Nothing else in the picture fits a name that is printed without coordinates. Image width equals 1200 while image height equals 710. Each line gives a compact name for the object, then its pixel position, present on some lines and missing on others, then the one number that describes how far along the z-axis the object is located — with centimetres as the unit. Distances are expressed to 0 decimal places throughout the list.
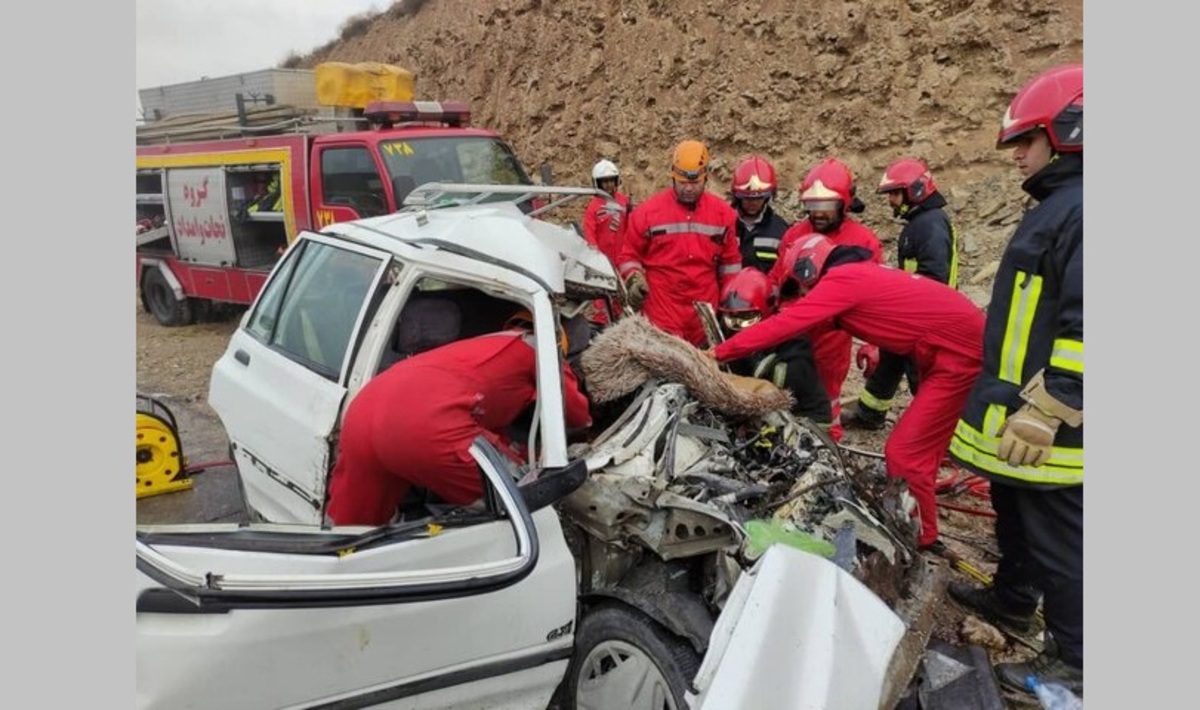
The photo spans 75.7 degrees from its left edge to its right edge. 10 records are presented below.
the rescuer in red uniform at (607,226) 586
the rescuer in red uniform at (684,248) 520
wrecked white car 193
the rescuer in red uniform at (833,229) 448
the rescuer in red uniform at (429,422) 230
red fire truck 776
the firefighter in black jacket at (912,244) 501
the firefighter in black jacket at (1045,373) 255
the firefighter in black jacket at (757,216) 553
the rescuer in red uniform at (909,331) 352
